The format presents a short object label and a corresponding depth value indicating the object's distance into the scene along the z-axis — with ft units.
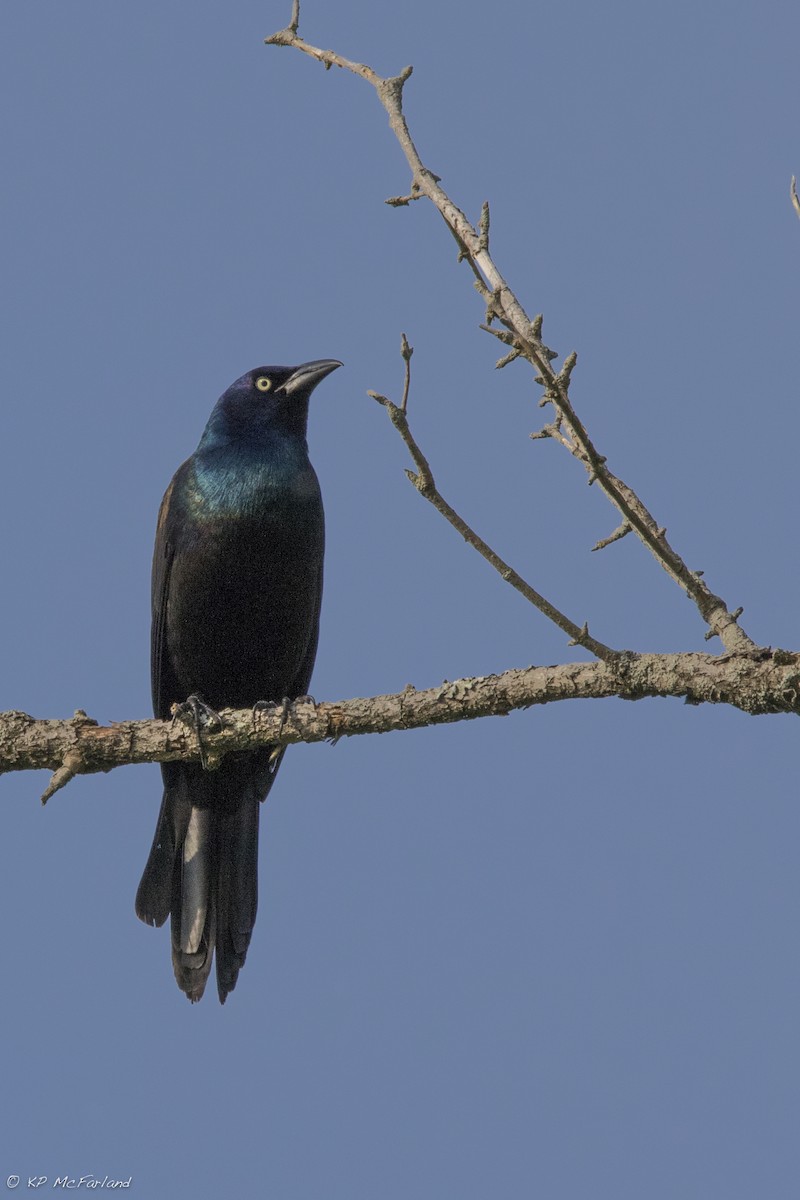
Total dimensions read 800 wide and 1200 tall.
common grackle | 35.68
